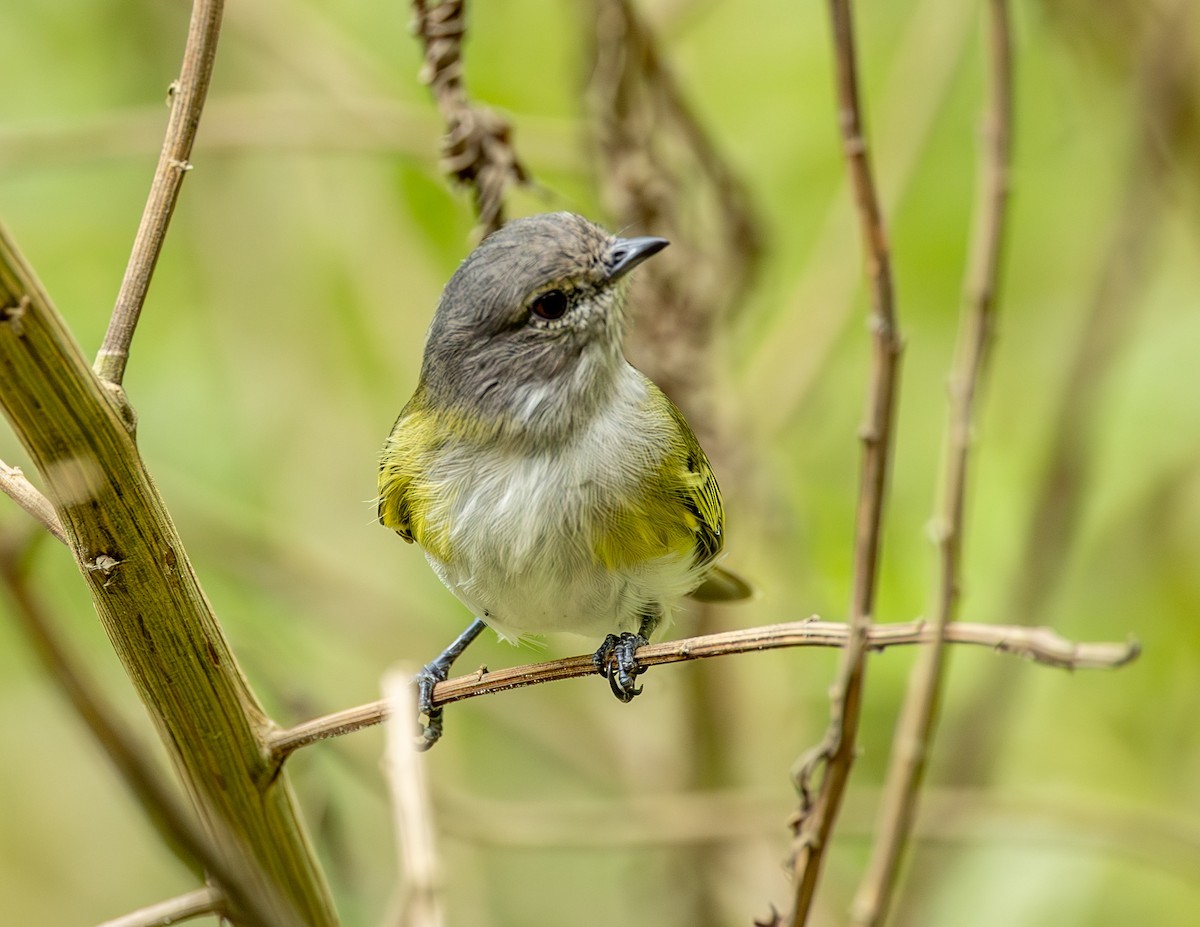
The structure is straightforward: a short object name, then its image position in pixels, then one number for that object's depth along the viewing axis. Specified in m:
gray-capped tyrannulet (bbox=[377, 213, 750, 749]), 2.77
